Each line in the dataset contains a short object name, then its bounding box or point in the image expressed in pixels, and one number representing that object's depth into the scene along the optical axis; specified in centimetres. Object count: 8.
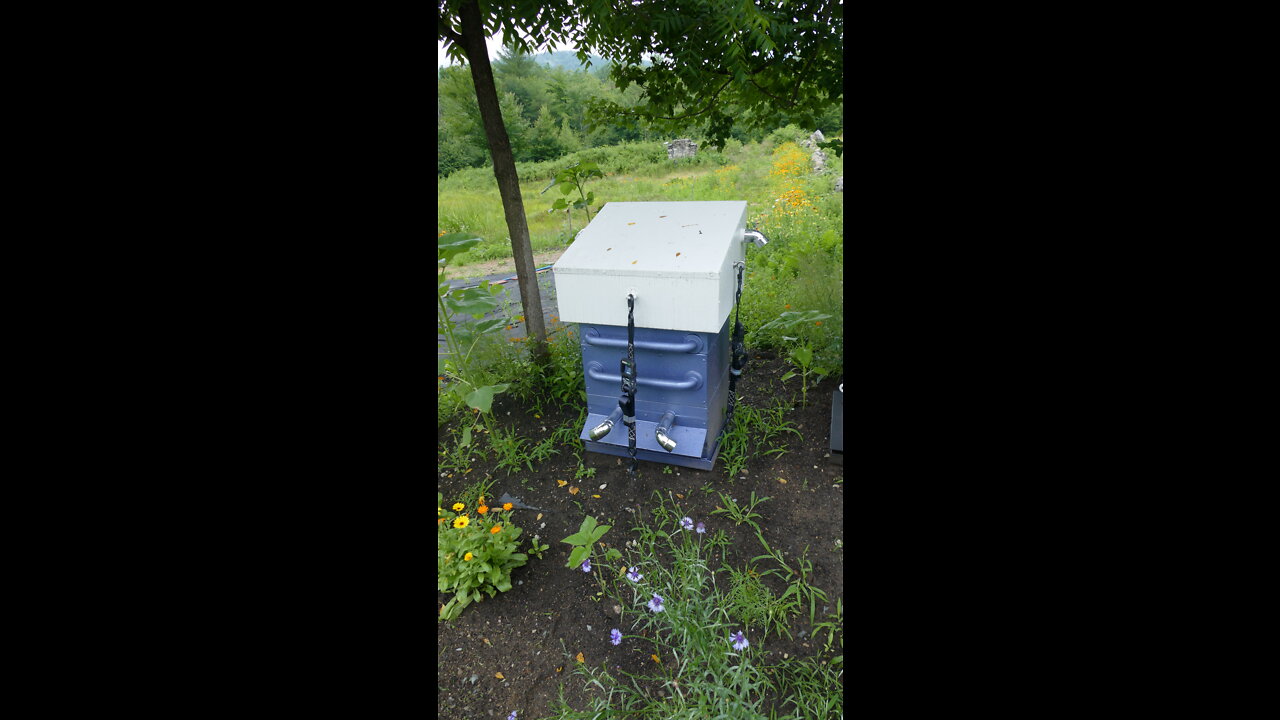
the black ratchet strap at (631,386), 259
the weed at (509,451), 309
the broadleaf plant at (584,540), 199
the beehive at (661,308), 247
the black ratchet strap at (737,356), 310
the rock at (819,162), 1180
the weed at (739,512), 261
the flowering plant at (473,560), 221
